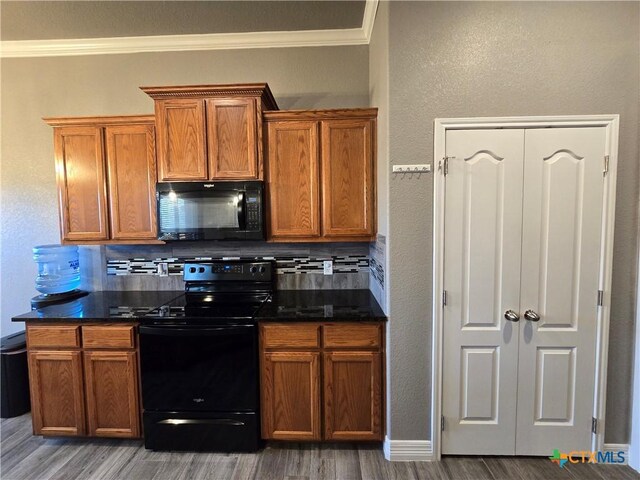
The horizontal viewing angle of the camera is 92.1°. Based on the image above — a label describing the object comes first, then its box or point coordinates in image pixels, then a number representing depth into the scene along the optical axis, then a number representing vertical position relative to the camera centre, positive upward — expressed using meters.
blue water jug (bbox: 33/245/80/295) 2.62 -0.34
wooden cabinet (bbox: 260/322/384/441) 1.97 -0.98
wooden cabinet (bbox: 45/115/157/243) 2.33 +0.39
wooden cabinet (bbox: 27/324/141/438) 2.03 -1.01
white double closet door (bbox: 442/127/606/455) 1.83 -0.39
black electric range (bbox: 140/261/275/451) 1.96 -0.98
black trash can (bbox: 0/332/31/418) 2.37 -1.16
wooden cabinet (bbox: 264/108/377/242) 2.25 +0.38
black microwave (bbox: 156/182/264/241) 2.21 +0.12
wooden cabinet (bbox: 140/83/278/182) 2.18 +0.68
